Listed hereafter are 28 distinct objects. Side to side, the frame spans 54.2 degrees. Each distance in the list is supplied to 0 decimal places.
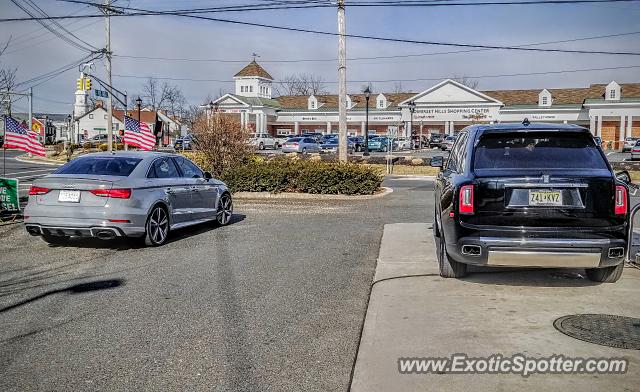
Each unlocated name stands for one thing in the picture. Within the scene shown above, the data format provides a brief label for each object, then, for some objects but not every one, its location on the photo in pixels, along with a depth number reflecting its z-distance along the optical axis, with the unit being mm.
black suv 5867
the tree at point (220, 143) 19391
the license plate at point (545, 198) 5891
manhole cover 4797
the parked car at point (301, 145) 51344
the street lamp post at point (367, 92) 46012
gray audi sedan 8773
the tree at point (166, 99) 116000
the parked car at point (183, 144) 54794
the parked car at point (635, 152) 41844
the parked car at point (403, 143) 60612
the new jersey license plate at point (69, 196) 8820
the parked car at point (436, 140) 63838
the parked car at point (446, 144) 57025
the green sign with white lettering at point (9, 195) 11892
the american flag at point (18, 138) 15086
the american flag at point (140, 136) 25000
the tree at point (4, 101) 47488
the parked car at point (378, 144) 57219
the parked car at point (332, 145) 55000
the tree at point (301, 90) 123438
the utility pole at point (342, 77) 21922
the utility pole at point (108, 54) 35031
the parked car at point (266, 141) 61925
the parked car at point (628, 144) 56612
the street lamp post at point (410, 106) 59656
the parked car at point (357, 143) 55969
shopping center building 71250
